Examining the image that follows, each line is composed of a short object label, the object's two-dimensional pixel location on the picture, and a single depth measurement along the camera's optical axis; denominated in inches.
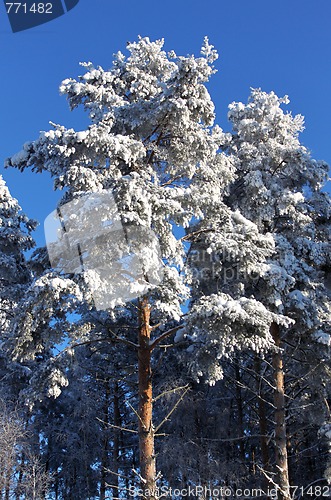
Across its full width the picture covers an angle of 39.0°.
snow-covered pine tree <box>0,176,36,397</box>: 620.4
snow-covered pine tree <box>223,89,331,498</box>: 491.8
